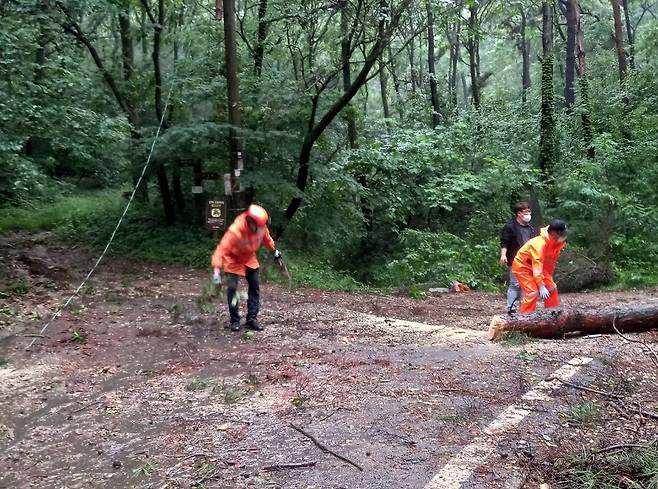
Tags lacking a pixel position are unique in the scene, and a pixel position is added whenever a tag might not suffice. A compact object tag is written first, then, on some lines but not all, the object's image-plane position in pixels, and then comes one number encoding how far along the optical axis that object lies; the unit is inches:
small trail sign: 468.4
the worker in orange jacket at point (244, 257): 281.9
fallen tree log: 268.2
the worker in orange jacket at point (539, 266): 277.1
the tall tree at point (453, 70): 1081.2
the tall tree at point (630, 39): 1026.7
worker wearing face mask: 313.4
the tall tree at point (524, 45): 1228.3
